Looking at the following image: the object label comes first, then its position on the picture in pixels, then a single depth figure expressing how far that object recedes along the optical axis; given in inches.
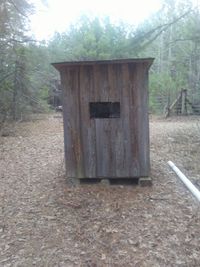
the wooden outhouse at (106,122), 120.5
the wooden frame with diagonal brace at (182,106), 382.8
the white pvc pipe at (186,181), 108.3
